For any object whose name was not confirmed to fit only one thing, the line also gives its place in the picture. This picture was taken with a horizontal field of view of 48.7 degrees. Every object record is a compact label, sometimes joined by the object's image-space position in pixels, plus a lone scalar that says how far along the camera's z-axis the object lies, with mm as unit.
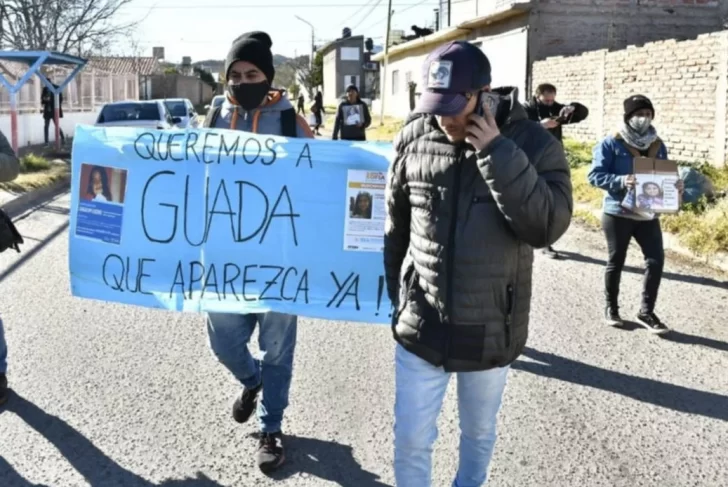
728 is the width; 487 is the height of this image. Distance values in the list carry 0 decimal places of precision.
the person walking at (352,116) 13289
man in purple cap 2676
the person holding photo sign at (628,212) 6254
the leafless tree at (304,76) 77488
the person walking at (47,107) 23531
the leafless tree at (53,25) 32000
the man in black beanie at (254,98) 3879
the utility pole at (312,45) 76381
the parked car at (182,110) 25188
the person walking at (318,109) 22859
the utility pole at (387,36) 39703
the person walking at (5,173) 4498
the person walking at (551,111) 8445
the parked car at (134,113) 20812
